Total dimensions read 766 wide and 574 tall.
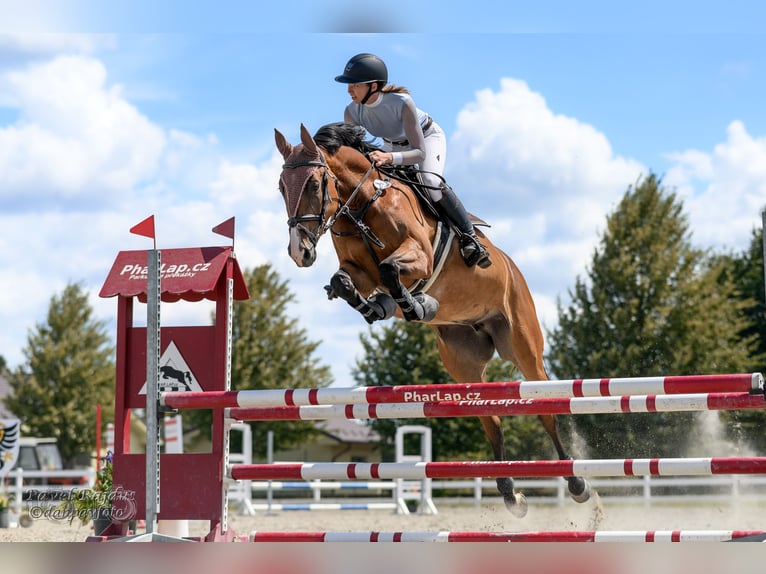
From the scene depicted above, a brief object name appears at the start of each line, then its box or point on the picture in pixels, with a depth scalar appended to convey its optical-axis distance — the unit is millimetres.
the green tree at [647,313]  35906
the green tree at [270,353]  45125
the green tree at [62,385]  49531
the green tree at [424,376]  38875
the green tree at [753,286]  39781
